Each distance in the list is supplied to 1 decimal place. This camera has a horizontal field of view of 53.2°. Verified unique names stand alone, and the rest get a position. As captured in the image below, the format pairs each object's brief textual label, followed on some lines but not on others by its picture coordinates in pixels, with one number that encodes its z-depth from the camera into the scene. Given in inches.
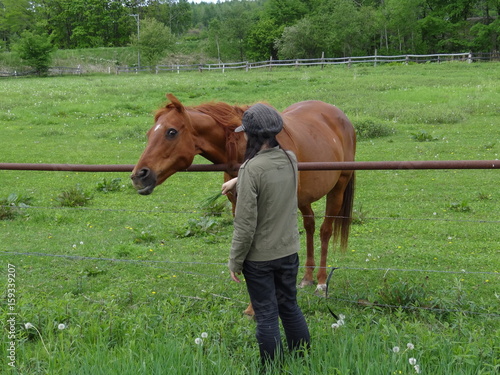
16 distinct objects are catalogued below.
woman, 117.6
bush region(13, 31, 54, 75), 1831.9
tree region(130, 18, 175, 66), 2080.0
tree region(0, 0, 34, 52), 3464.6
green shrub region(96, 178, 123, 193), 427.8
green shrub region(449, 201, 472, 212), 340.5
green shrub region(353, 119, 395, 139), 606.2
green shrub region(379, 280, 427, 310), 178.1
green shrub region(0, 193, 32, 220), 345.1
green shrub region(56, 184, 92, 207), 376.2
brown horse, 154.9
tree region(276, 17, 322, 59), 2422.5
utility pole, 2079.2
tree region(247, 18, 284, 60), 2874.0
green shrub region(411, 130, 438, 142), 565.9
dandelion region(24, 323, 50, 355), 136.7
